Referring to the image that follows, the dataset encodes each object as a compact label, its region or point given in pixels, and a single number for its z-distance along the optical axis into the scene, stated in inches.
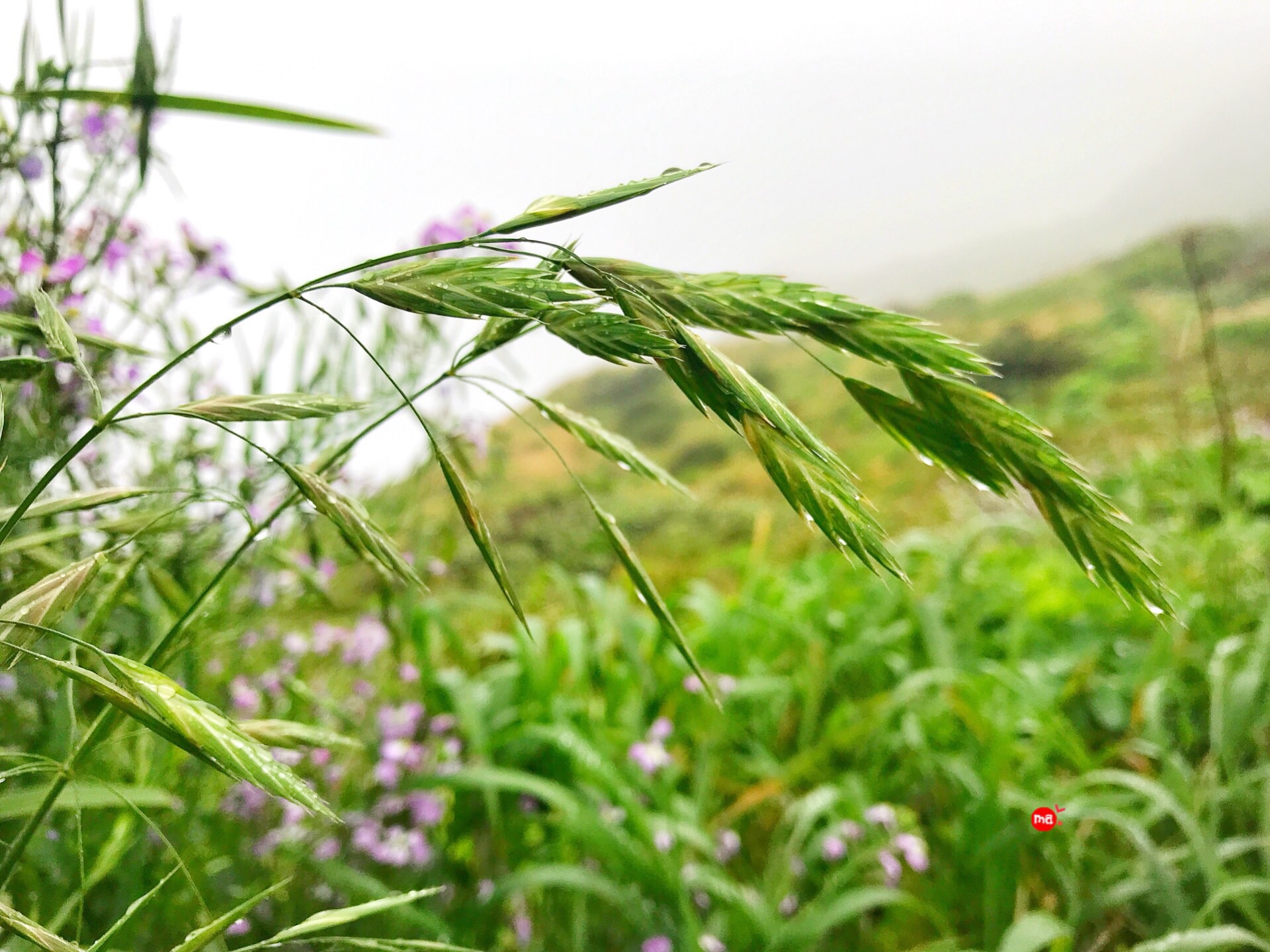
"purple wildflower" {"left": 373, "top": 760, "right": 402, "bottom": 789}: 13.0
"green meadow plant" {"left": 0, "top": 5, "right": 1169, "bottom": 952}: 4.2
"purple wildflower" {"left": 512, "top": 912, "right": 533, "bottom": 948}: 12.1
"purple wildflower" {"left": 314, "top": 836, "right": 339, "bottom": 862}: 12.4
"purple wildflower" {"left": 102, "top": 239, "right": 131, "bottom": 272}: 10.8
